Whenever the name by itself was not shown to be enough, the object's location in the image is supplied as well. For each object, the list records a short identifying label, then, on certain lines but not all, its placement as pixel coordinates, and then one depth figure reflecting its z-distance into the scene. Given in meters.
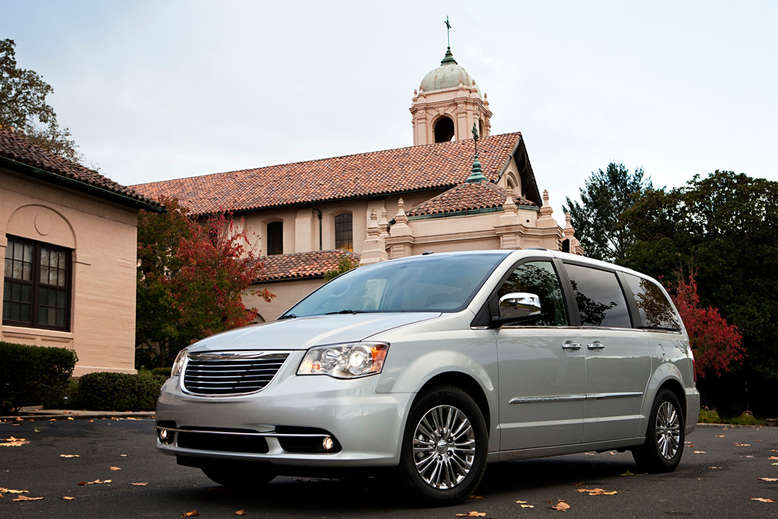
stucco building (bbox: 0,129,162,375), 19.92
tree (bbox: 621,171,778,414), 44.38
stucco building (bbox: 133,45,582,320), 31.17
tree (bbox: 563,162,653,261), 78.50
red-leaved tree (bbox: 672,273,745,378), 38.38
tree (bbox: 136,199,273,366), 30.78
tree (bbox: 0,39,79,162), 42.44
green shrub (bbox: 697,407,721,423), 28.19
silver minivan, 5.58
